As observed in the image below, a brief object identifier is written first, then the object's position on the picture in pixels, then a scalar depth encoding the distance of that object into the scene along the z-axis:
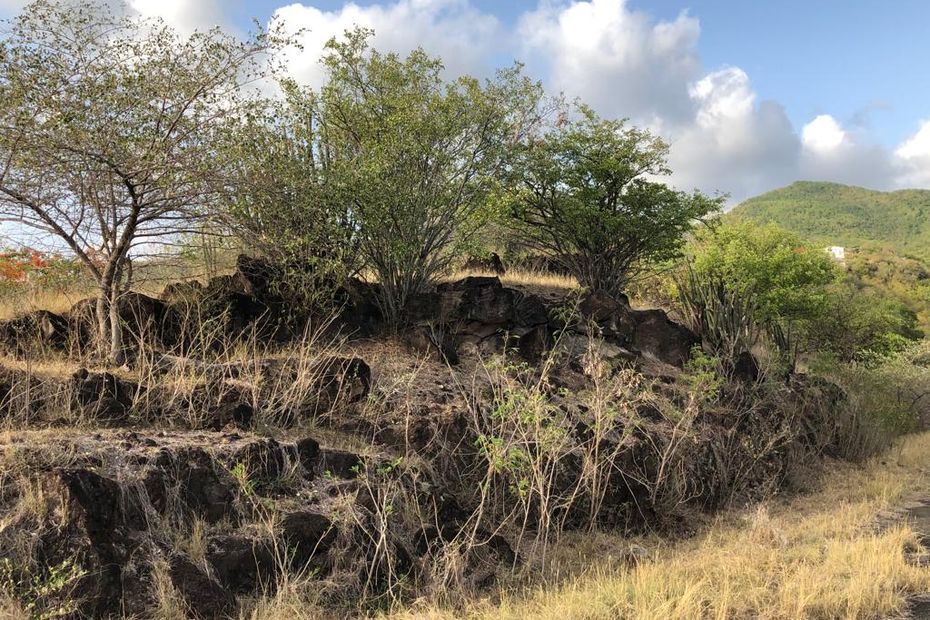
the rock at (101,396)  6.40
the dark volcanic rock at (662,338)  13.35
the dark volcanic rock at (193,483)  5.48
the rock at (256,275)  9.59
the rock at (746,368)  12.97
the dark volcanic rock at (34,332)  7.75
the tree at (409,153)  10.65
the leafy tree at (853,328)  26.75
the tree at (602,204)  15.38
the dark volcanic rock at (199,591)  4.98
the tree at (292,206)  8.85
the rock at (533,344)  11.22
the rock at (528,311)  11.45
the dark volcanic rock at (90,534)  4.73
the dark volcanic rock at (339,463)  6.58
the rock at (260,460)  6.02
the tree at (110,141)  7.20
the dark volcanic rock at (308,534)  5.71
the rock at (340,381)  7.88
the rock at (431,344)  10.05
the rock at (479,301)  11.18
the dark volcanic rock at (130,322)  8.12
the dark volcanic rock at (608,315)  12.55
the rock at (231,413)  6.97
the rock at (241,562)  5.29
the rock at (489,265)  16.17
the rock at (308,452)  6.46
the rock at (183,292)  9.06
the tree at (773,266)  26.28
